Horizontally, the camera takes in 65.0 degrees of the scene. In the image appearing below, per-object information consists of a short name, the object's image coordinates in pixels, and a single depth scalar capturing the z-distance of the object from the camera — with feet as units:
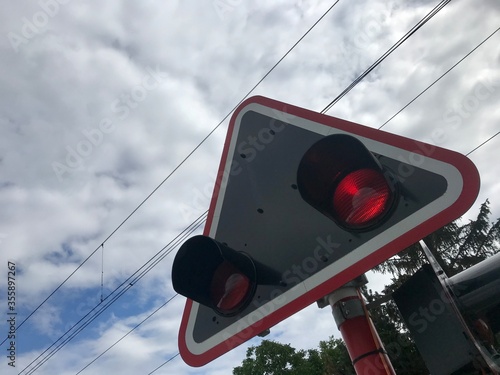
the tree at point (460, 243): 38.40
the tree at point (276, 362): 83.71
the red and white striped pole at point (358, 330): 5.25
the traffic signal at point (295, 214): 5.32
